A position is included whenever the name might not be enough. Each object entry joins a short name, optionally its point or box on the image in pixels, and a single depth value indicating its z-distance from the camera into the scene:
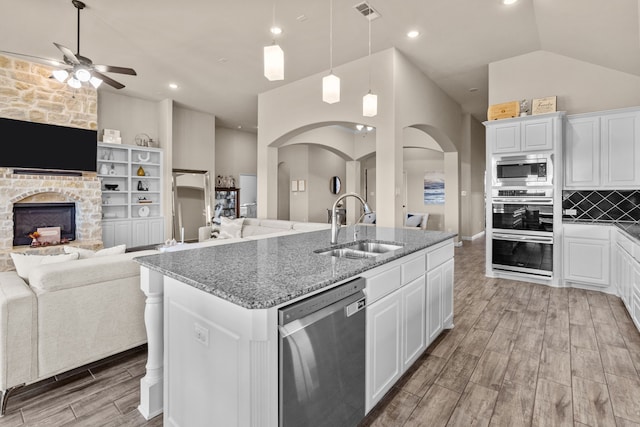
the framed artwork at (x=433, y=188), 9.72
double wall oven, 4.26
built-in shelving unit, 6.74
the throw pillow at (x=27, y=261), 2.23
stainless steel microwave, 4.23
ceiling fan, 3.81
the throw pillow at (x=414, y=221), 8.50
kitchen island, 1.16
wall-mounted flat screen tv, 5.38
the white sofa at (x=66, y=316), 1.85
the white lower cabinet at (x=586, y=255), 3.94
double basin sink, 2.25
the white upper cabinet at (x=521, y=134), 4.21
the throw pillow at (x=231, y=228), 5.98
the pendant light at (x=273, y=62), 2.11
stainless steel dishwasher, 1.21
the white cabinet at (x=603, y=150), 3.91
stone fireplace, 5.38
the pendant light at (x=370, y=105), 3.08
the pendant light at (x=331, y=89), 2.54
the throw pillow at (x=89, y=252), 2.44
